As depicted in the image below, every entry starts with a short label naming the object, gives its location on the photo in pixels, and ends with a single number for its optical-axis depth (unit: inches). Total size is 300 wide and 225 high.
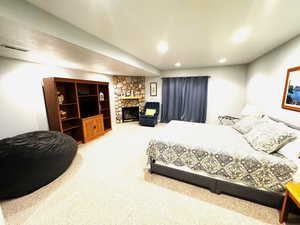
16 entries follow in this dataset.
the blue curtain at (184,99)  185.8
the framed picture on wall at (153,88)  218.8
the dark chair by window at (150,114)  191.3
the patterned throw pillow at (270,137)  59.5
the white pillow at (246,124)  88.9
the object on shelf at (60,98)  118.7
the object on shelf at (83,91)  140.1
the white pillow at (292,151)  53.3
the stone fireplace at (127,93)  209.5
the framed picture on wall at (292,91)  74.0
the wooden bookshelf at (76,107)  112.3
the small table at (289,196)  43.6
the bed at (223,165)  54.3
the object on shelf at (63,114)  121.5
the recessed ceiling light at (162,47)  92.5
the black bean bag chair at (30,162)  59.9
